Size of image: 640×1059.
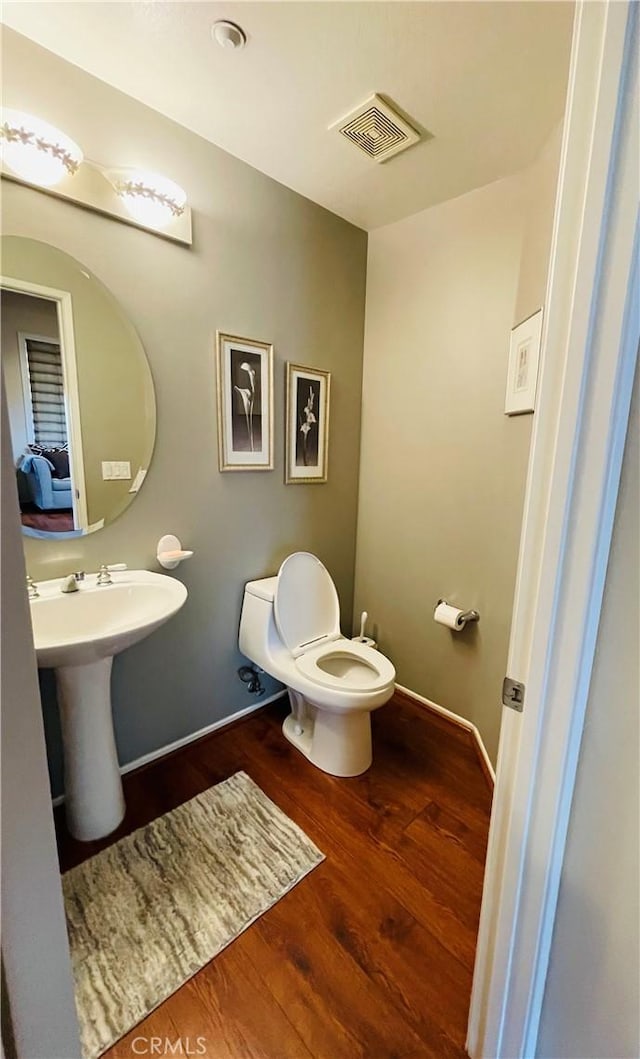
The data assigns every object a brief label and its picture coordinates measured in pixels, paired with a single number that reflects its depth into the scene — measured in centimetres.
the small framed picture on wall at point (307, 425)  200
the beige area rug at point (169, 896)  103
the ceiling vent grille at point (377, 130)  135
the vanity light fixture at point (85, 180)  113
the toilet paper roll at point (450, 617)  190
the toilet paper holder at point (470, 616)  189
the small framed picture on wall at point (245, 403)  174
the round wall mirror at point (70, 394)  126
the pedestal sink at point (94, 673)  127
